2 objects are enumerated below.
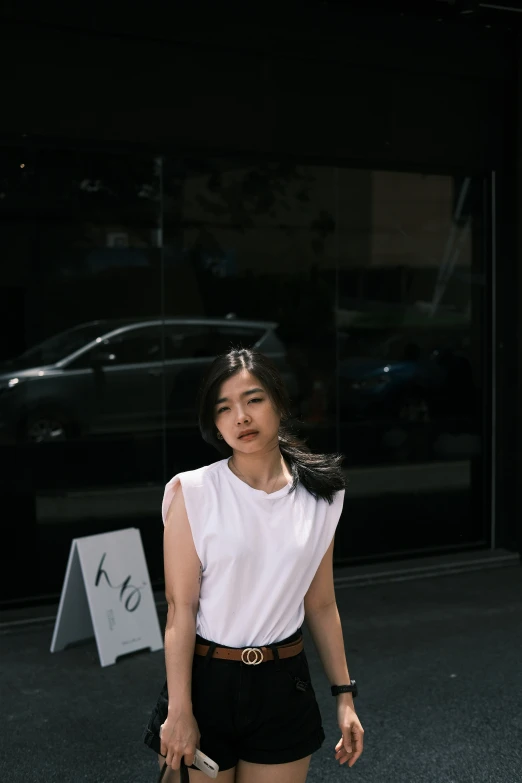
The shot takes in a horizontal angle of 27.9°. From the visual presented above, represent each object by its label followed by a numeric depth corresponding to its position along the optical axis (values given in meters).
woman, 2.66
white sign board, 5.82
